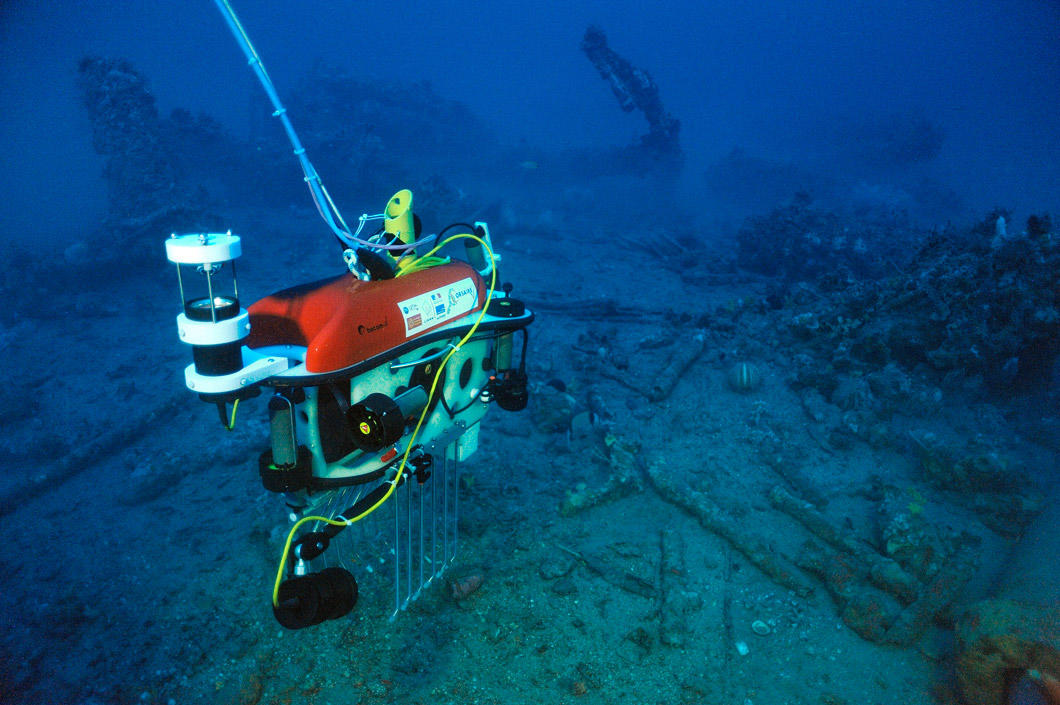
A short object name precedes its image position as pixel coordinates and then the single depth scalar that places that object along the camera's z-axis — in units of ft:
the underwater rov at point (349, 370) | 7.00
